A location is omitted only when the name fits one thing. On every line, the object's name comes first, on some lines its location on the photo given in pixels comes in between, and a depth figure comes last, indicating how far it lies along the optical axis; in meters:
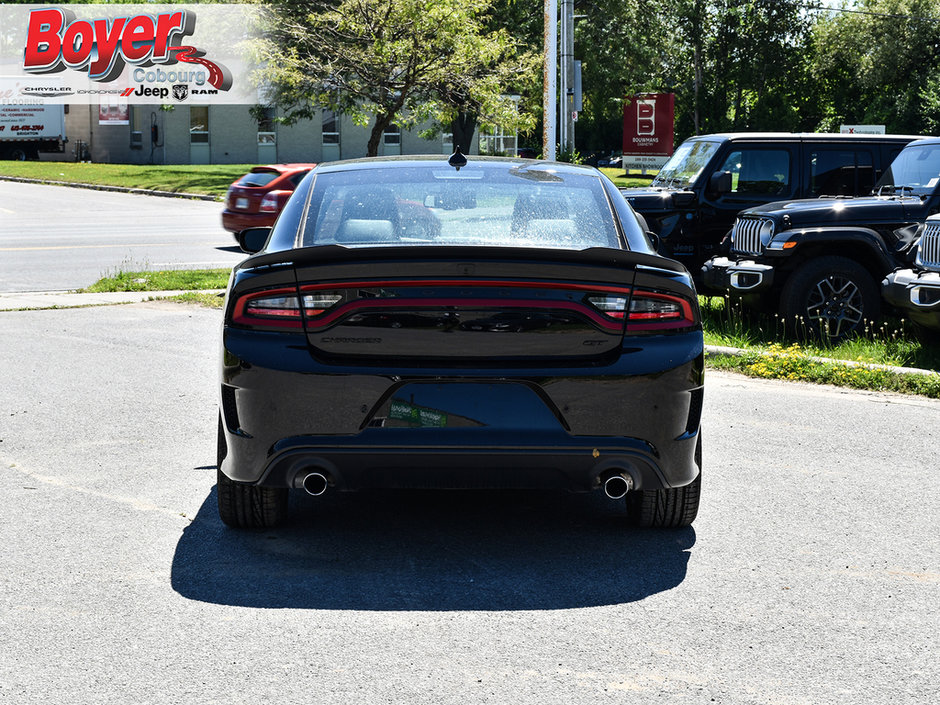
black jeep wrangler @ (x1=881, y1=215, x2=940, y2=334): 8.90
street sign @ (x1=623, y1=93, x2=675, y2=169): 36.34
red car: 19.39
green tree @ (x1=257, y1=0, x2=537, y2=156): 31.08
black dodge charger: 4.45
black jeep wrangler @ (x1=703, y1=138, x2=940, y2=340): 10.44
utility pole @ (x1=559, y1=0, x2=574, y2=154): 30.02
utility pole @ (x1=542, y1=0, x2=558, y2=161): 18.06
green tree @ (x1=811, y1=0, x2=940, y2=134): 56.65
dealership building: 56.69
